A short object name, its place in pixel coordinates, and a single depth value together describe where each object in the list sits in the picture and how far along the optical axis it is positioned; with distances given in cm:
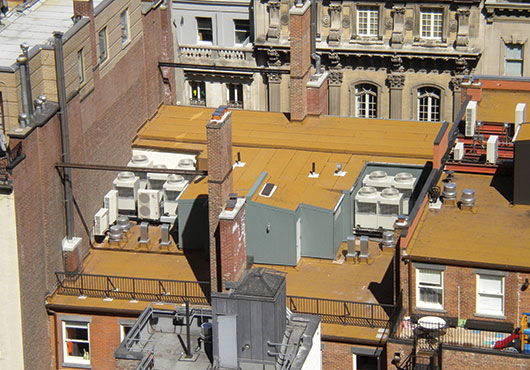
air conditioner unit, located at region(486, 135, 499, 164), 7750
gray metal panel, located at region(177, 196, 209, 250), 7712
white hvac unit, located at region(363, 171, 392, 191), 7988
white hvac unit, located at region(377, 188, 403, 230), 7862
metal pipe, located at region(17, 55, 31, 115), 7138
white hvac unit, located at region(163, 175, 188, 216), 8006
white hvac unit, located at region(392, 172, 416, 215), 7969
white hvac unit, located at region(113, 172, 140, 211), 8131
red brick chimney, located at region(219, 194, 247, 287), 7181
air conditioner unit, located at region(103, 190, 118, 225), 7981
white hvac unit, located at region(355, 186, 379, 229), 7869
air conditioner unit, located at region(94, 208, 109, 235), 7844
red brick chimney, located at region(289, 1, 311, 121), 8419
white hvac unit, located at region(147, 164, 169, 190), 8169
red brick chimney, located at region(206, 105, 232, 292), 7150
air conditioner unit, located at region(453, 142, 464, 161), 7881
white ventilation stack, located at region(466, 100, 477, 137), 8025
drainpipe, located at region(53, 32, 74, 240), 7319
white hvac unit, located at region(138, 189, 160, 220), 8031
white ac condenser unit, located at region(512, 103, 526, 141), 8106
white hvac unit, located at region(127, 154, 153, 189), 8294
